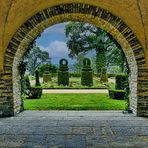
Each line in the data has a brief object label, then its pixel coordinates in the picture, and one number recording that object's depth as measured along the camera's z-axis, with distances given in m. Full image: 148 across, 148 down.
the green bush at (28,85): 16.39
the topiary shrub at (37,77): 19.92
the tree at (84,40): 43.09
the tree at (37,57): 60.40
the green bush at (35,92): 16.12
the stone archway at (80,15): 9.05
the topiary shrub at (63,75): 24.96
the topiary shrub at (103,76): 29.33
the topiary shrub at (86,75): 24.66
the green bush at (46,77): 28.98
